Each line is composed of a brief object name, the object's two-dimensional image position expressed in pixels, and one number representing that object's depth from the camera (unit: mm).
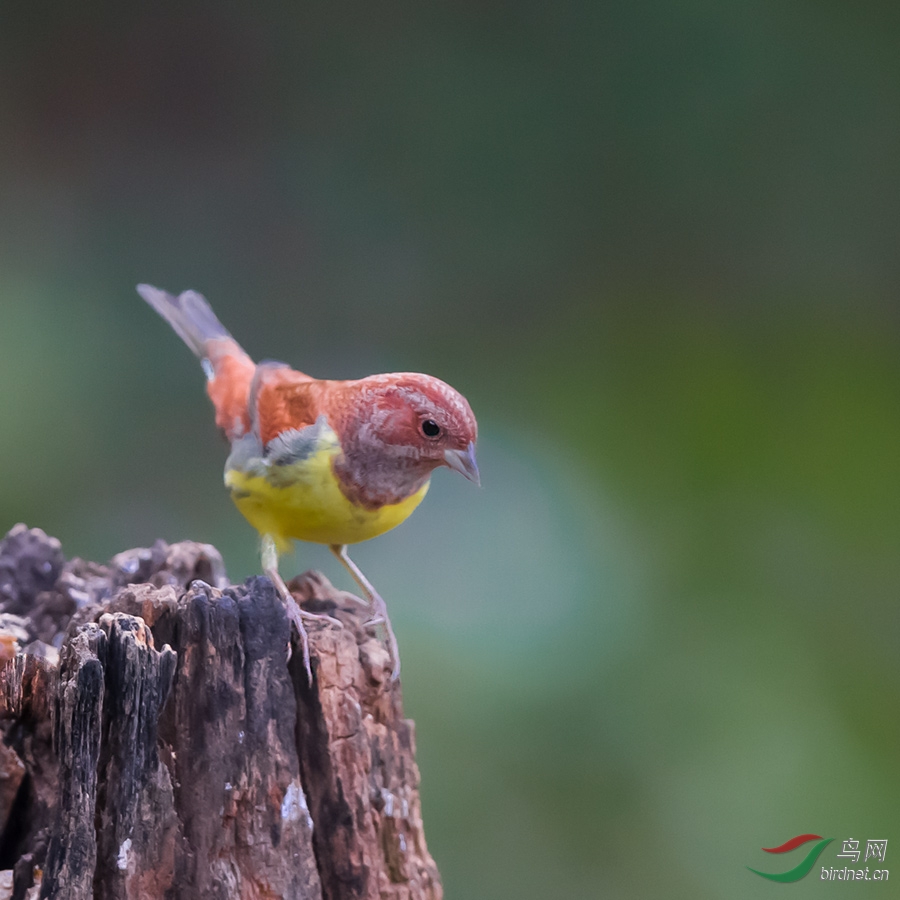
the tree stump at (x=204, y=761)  4223
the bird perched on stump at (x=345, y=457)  4279
